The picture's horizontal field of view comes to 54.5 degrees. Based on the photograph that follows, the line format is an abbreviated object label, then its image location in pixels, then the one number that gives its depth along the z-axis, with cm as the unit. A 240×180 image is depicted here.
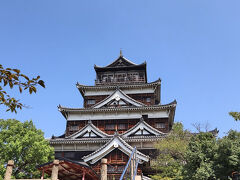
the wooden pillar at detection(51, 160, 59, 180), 1187
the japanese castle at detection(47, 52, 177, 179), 2258
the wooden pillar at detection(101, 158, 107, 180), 887
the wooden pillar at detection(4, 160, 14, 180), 1159
